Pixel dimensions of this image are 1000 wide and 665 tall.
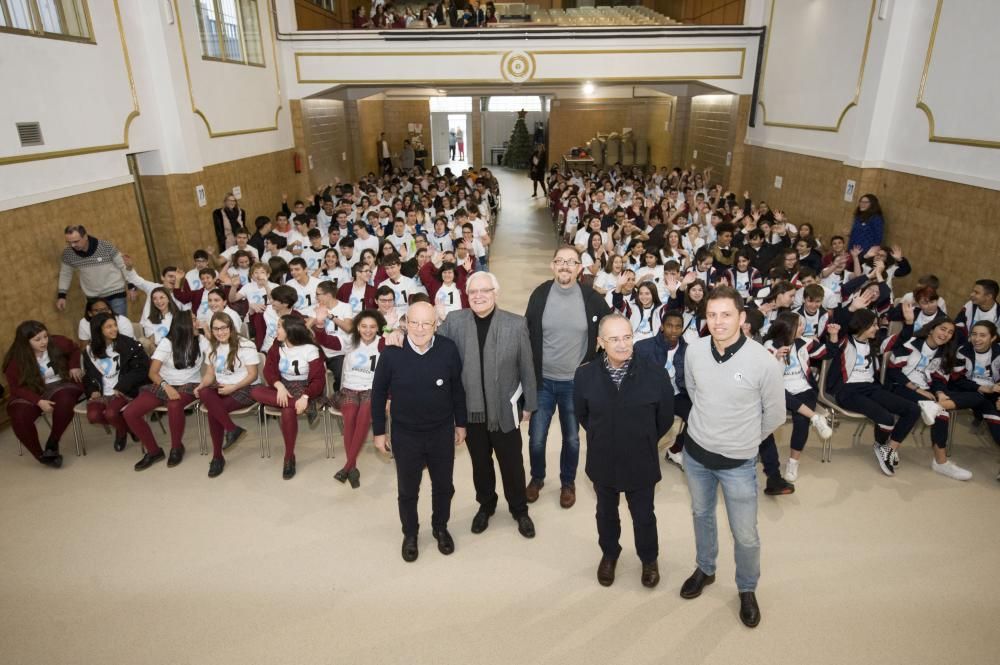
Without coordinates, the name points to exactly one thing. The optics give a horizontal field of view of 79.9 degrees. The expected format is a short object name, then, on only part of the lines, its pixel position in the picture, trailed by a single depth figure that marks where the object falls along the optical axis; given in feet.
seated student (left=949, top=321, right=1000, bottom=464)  14.94
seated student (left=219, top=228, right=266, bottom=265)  23.38
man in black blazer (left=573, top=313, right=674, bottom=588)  9.86
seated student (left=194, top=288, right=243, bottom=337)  16.49
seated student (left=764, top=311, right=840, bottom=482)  14.47
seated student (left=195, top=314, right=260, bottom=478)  15.47
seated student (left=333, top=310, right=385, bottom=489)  15.02
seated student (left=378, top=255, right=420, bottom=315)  19.66
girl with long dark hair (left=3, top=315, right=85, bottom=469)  15.56
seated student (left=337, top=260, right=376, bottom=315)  19.24
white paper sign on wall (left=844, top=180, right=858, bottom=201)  27.65
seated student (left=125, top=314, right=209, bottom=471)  15.65
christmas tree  83.23
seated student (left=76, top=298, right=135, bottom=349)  16.70
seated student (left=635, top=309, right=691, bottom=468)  15.16
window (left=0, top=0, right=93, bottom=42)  19.26
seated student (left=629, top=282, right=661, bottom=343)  17.30
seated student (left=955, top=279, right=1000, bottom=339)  16.16
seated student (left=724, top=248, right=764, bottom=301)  20.79
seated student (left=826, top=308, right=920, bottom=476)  14.79
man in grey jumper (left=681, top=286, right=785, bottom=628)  9.24
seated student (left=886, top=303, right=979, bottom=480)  14.78
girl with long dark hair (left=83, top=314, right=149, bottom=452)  15.81
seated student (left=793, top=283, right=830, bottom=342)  16.84
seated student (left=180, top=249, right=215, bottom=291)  21.02
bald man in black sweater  10.75
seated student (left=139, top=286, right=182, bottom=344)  17.34
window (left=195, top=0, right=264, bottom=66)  30.35
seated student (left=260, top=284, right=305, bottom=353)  17.17
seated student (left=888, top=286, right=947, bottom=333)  17.02
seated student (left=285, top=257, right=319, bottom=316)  19.20
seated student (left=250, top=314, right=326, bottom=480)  15.21
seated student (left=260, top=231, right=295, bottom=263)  24.73
